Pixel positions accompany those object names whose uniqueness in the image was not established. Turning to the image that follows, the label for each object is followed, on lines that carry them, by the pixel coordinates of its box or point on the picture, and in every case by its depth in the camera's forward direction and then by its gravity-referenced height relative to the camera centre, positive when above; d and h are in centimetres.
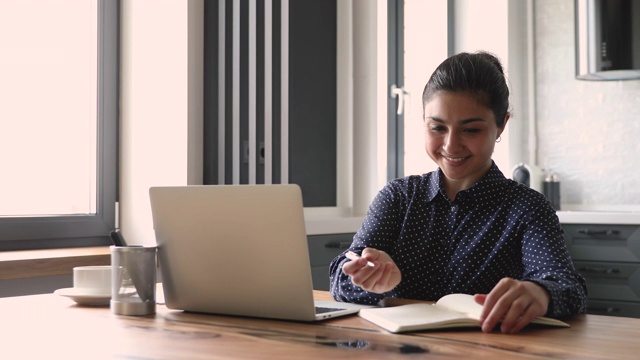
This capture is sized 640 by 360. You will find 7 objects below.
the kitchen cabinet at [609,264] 363 -35
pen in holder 151 -17
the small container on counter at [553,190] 424 +0
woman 178 -6
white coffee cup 166 -19
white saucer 164 -22
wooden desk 114 -23
